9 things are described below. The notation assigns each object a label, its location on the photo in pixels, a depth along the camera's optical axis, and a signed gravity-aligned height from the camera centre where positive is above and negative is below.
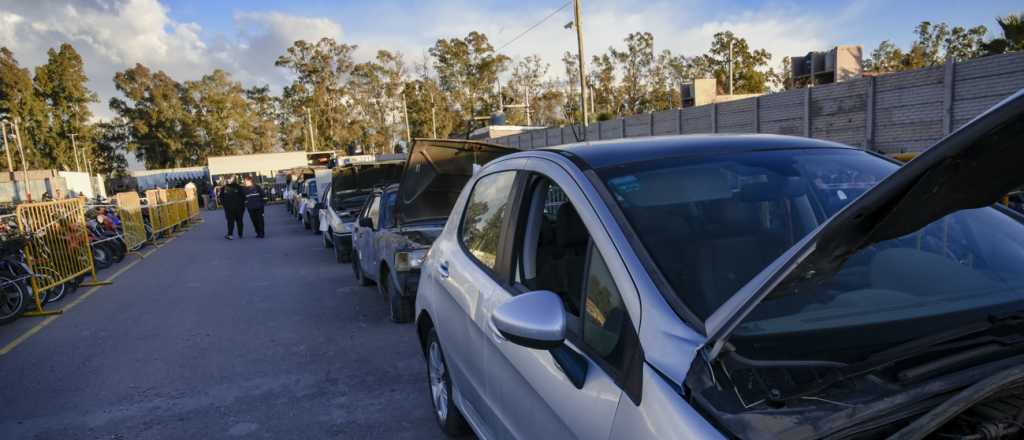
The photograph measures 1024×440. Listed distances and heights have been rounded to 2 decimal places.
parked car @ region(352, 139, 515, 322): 6.05 -0.85
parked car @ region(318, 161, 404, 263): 11.38 -1.10
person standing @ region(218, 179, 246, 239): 16.81 -1.22
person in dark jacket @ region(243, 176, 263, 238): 16.73 -1.34
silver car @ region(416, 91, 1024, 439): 1.30 -0.54
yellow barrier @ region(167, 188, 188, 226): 21.52 -1.64
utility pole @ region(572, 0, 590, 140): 22.69 +3.28
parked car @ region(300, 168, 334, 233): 17.56 -1.46
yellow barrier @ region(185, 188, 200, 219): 27.00 -2.00
